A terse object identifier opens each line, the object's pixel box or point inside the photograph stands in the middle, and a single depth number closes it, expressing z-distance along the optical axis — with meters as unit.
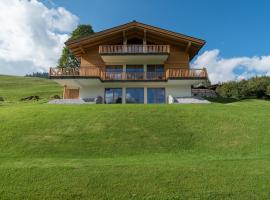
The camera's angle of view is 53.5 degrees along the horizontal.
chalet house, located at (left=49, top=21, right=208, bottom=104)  27.30
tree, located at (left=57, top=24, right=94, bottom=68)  45.59
